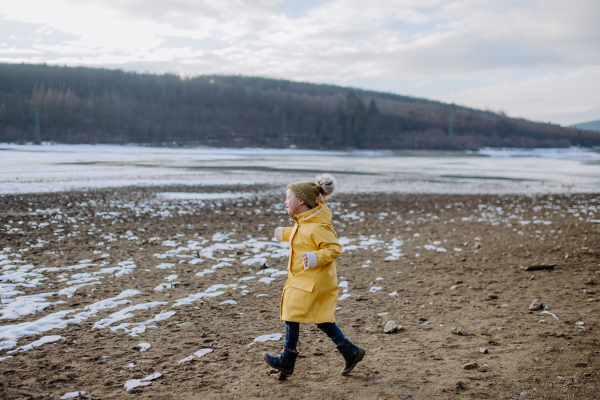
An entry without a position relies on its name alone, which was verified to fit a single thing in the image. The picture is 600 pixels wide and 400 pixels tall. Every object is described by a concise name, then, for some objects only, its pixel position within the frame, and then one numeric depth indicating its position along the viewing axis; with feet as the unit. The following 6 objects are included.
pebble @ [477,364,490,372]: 11.23
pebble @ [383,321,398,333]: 14.24
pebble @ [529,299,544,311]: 15.96
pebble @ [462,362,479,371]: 11.39
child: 10.60
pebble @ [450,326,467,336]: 13.85
